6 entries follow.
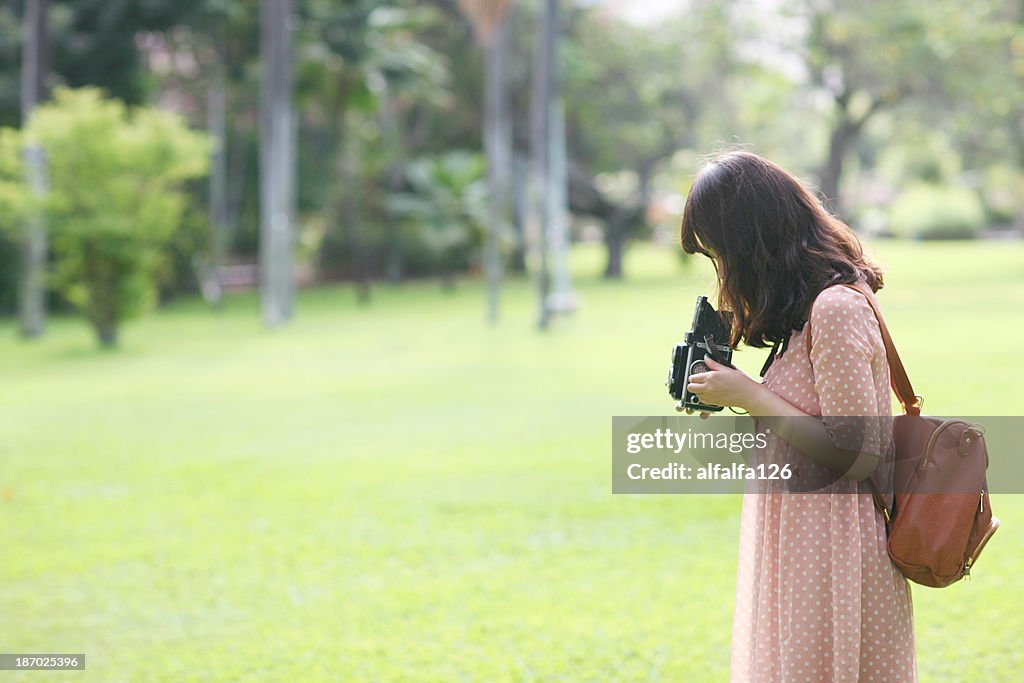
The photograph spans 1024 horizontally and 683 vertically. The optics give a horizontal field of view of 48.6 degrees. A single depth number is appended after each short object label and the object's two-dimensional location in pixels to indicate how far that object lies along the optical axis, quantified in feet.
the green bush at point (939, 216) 159.53
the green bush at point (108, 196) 50.11
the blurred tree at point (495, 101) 56.29
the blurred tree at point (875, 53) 78.07
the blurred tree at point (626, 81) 98.17
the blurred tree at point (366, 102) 71.15
